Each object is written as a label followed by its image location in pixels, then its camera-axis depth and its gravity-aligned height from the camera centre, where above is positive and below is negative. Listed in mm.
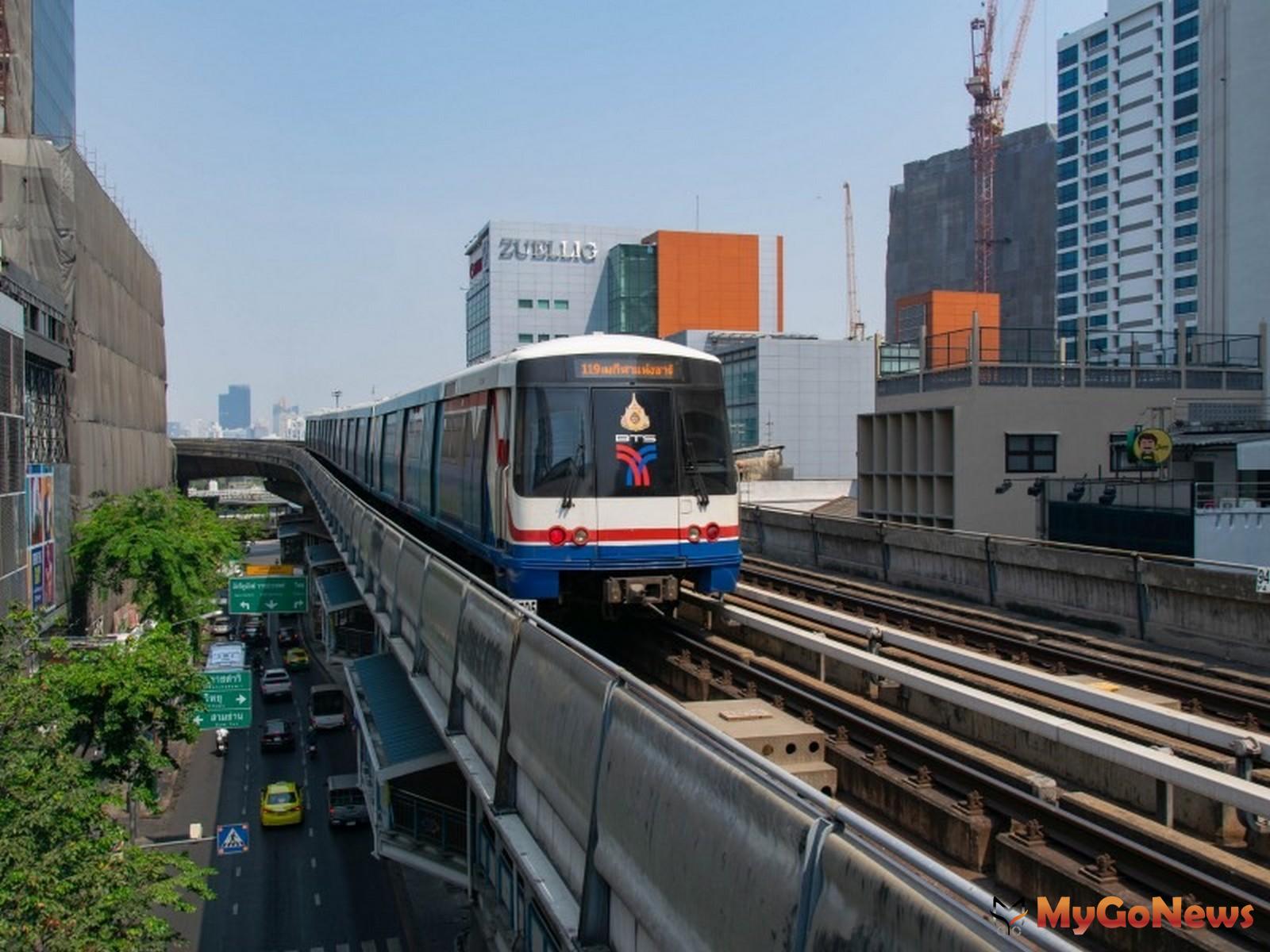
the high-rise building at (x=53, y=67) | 70312 +25253
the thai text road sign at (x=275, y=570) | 42500 -4258
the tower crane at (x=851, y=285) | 151125 +21263
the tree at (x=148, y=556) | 34719 -3031
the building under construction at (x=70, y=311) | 33156 +4708
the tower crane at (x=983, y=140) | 135000 +35875
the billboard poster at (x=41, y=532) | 30281 -2010
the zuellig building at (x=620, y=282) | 113938 +16868
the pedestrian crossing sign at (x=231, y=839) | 19812 -6545
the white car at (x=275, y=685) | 45531 -9029
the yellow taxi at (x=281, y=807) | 30531 -9229
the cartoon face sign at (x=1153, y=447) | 25188 -25
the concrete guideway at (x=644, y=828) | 3533 -1564
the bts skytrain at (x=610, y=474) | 12258 -238
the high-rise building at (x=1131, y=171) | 93312 +23317
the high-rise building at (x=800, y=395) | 83000 +3927
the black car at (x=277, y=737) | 38625 -9379
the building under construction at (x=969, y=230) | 132875 +26827
